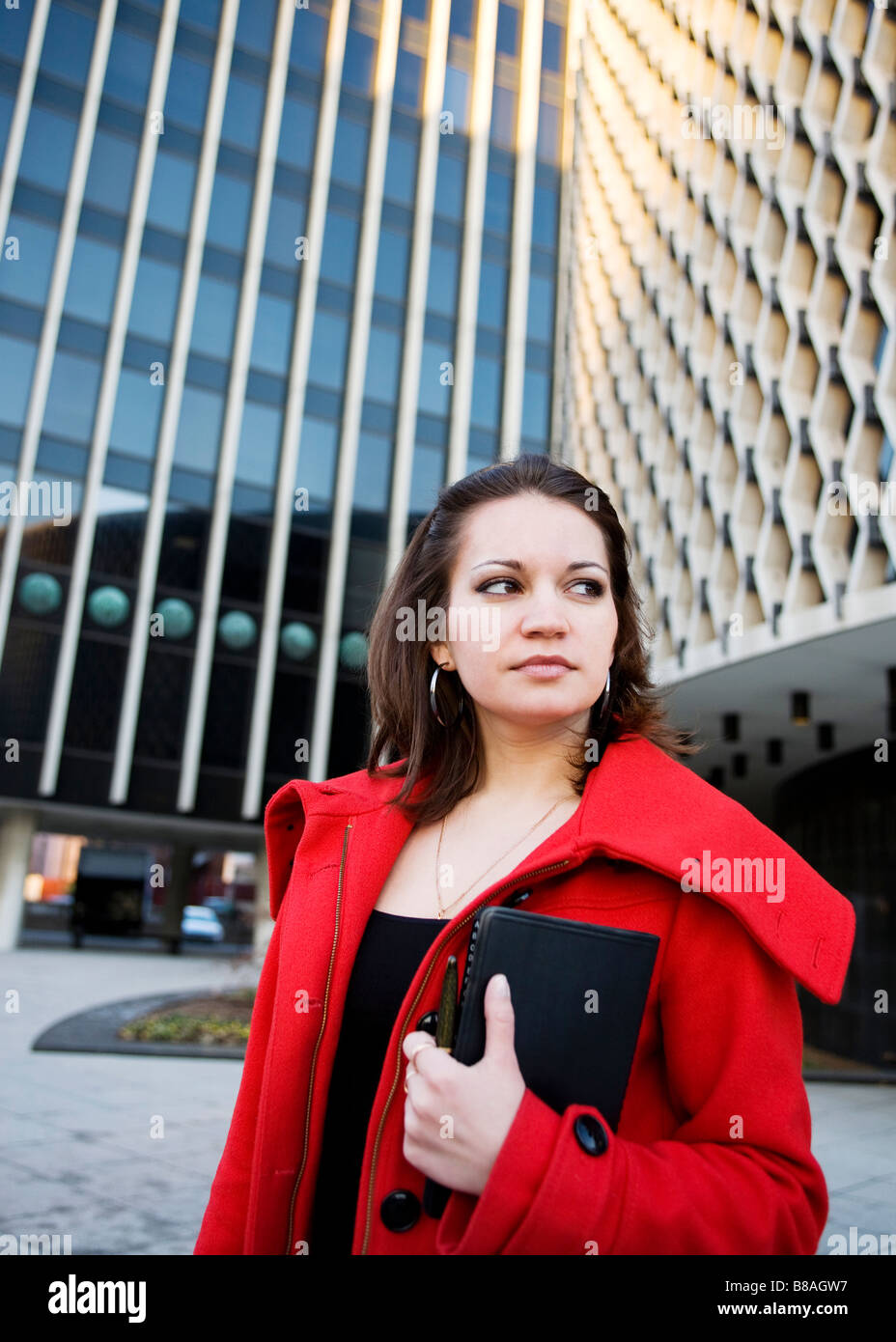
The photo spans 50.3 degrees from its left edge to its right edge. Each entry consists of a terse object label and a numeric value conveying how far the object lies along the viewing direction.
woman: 1.32
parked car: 33.34
